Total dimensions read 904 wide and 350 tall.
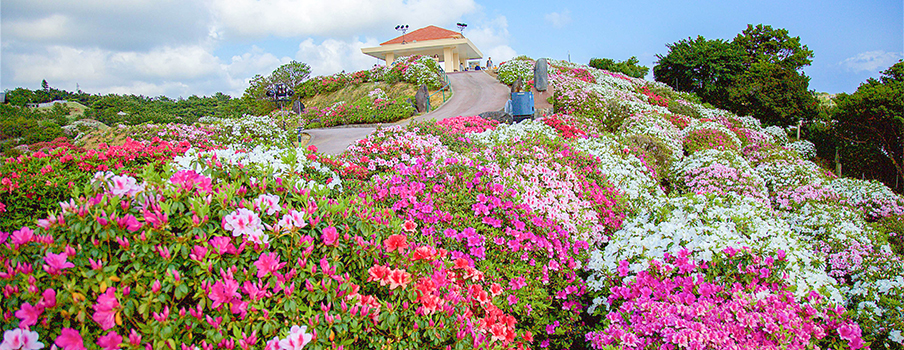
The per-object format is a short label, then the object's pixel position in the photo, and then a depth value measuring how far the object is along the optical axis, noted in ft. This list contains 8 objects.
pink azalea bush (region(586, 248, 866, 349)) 8.89
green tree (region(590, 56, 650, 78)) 139.03
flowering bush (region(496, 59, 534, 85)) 88.94
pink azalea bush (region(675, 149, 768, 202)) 21.94
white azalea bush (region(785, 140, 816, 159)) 77.66
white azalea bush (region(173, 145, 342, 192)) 8.30
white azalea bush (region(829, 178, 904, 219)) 30.07
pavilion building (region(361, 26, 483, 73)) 128.77
